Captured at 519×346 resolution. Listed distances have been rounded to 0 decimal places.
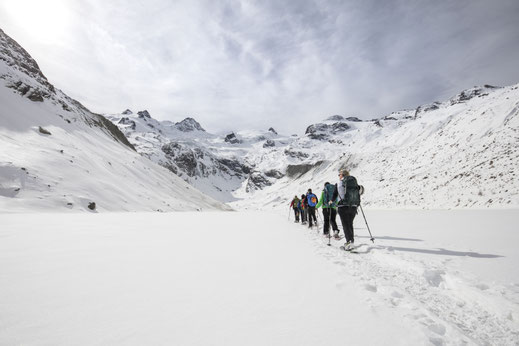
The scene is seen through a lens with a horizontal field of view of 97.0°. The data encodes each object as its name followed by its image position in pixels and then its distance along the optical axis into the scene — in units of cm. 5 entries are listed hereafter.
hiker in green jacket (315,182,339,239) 958
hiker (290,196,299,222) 1772
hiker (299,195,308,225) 1492
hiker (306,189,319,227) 1314
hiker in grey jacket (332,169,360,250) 734
